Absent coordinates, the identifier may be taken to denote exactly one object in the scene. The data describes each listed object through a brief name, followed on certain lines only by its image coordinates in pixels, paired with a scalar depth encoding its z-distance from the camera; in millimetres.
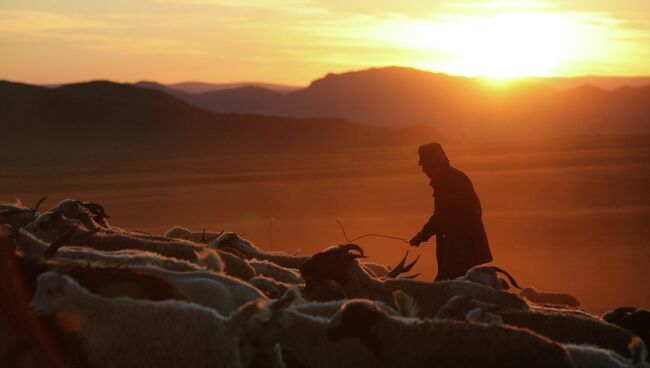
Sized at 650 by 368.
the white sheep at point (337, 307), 14242
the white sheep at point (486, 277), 17094
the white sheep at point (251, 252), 20312
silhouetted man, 20359
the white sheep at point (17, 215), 19672
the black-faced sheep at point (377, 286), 16344
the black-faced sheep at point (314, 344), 12328
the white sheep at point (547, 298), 21156
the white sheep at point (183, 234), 23716
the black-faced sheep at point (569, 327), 14445
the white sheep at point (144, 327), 11516
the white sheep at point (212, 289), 13523
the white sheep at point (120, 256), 15125
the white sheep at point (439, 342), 11383
